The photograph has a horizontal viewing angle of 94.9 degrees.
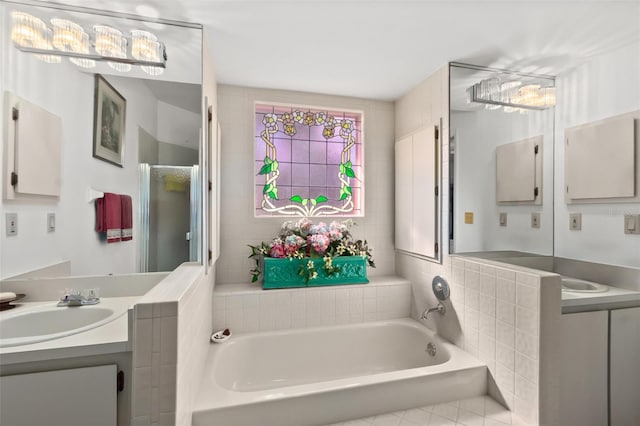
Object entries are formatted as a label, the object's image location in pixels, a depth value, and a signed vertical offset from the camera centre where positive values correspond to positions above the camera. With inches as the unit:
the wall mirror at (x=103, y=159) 50.9 +11.9
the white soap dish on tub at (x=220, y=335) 78.3 -33.6
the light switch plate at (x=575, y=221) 80.5 -2.1
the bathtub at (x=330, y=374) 56.7 -38.4
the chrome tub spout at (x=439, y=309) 81.4 -26.9
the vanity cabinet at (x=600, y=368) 61.3 -32.9
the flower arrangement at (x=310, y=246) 88.0 -10.4
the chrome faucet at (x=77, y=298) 55.1 -16.8
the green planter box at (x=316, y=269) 86.8 -18.3
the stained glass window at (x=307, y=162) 98.3 +17.8
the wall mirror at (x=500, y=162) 81.2 +14.7
